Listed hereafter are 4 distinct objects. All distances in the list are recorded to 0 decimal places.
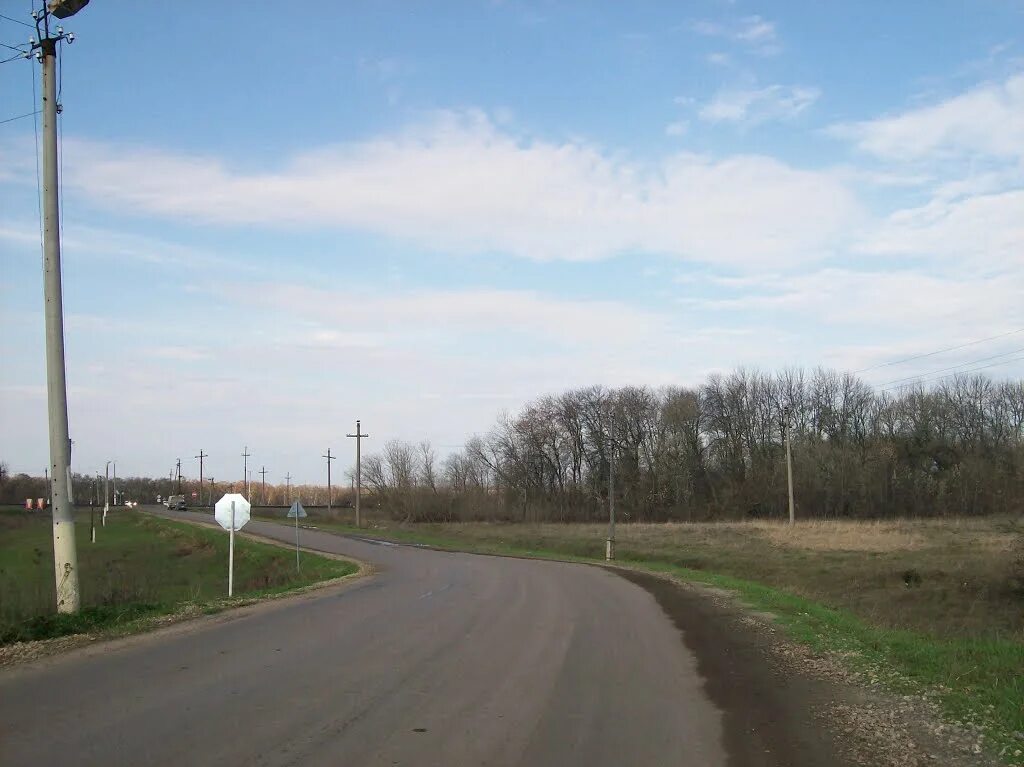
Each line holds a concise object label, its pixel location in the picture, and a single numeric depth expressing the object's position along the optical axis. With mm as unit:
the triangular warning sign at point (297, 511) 29803
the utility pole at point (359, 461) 72000
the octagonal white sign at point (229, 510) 20000
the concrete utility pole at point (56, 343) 12570
